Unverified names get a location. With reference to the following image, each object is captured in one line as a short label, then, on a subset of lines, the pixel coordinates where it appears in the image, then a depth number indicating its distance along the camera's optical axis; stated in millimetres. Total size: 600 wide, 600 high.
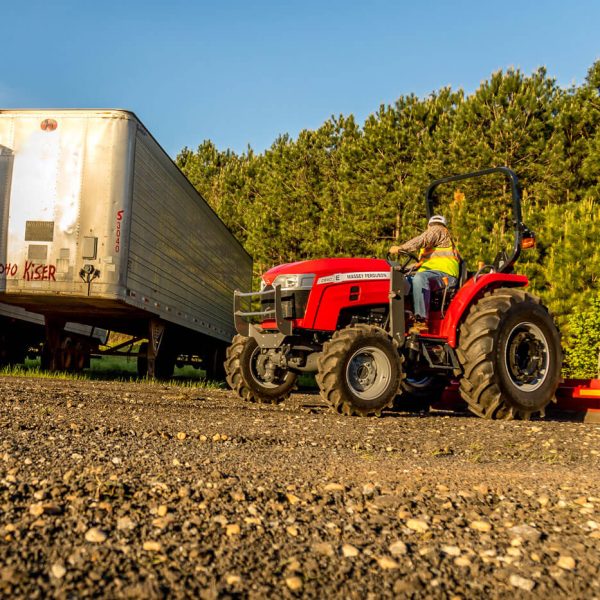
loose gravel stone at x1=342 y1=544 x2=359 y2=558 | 2342
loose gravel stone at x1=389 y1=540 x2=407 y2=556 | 2377
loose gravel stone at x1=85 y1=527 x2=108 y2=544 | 2338
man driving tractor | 7281
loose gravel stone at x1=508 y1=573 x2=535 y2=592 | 2127
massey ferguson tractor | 6672
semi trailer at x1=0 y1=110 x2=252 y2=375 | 10203
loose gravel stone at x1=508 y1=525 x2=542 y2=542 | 2604
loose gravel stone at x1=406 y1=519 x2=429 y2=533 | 2645
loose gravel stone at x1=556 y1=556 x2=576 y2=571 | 2305
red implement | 7758
